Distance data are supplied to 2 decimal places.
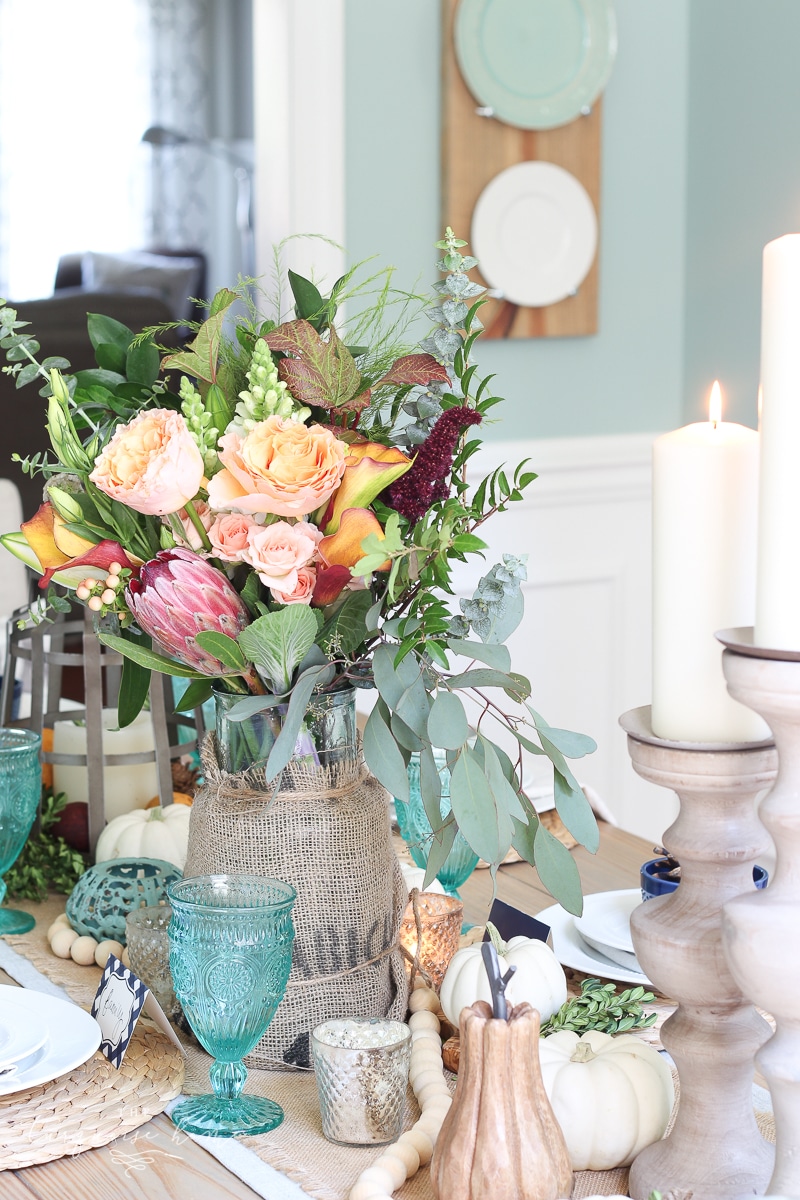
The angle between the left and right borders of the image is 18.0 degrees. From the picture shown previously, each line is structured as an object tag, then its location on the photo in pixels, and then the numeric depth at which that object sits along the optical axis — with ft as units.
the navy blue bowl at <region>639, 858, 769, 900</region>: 7.04
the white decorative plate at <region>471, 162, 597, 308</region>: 18.24
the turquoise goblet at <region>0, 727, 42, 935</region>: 7.45
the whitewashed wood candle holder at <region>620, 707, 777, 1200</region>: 5.62
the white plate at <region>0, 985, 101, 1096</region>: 6.25
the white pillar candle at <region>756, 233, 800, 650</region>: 5.28
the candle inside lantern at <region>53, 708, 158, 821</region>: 8.43
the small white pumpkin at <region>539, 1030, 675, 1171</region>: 5.96
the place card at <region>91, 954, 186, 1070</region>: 6.46
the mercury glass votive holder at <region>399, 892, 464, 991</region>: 7.04
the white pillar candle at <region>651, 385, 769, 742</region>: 5.61
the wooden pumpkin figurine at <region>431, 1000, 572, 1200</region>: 5.56
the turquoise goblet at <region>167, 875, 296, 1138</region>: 6.13
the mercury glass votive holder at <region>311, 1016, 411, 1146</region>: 6.08
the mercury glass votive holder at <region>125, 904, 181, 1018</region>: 6.86
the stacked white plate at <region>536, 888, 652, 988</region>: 7.18
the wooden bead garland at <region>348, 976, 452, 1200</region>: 5.91
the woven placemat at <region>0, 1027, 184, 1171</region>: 6.13
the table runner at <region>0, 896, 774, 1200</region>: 5.99
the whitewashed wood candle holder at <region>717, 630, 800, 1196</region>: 5.30
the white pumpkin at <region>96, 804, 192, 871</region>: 7.83
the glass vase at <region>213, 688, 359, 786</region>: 6.55
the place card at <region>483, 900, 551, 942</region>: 6.87
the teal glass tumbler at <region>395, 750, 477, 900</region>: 7.56
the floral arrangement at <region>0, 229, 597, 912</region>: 6.17
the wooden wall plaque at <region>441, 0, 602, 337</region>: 17.76
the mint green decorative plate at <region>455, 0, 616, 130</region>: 17.66
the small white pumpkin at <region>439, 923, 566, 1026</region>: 6.45
